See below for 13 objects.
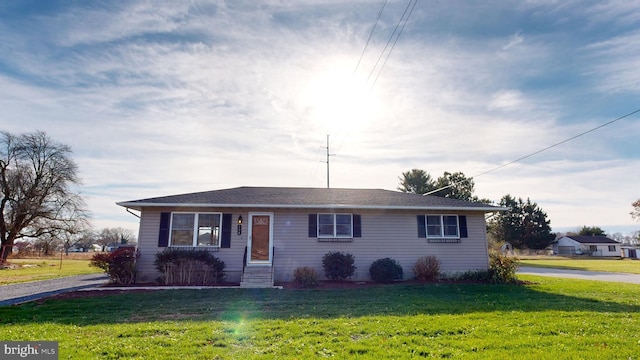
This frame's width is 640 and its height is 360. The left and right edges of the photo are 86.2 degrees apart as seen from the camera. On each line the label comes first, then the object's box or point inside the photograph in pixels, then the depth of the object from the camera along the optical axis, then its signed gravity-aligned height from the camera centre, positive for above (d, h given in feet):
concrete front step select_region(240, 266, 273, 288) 38.11 -4.00
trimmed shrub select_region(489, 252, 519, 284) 41.50 -3.48
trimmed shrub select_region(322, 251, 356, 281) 40.86 -2.93
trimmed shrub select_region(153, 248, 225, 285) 38.73 -2.88
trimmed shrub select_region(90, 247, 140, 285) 38.57 -2.50
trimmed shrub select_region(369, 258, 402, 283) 40.98 -3.53
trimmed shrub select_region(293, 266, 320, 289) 37.35 -3.98
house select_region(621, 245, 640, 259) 160.04 -5.86
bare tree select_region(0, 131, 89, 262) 91.86 +14.28
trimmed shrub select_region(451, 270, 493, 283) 42.22 -4.38
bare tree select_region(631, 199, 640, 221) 144.56 +13.63
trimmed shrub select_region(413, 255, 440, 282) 42.22 -3.41
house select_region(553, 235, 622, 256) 183.32 -2.91
